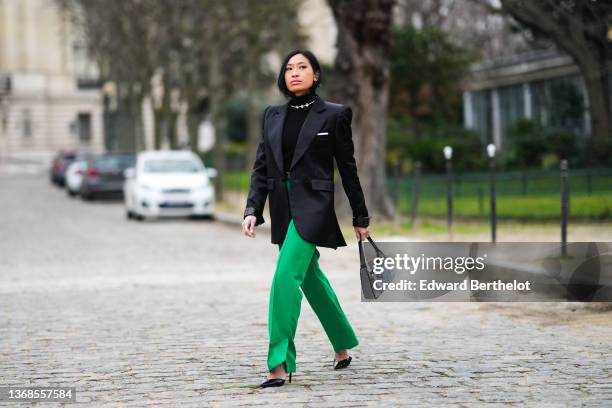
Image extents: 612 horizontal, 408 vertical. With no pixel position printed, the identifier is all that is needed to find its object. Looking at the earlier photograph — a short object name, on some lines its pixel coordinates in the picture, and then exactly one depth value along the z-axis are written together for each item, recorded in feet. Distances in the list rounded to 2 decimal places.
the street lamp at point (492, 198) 50.44
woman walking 22.16
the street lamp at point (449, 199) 60.29
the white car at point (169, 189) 88.99
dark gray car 127.54
